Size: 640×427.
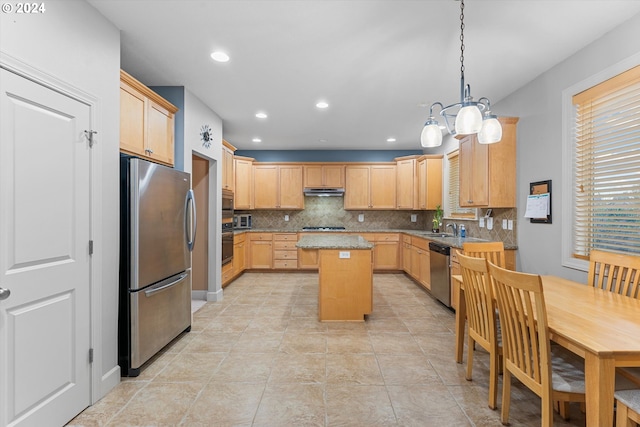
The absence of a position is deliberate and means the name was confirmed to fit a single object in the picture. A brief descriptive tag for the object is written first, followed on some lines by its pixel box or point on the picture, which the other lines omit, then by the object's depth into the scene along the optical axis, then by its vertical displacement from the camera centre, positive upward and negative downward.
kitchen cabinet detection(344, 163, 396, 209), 6.76 +0.60
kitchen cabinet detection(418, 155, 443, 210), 6.11 +0.64
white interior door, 1.57 -0.24
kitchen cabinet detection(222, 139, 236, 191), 5.00 +0.78
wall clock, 4.00 +1.04
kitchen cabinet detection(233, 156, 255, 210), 6.45 +0.64
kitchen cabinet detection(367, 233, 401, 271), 6.43 -0.83
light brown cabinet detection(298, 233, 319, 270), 6.52 -1.02
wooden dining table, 1.26 -0.56
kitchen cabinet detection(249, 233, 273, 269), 6.46 -0.82
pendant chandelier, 1.96 +0.62
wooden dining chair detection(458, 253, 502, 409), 1.98 -0.68
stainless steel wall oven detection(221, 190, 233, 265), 4.87 -0.23
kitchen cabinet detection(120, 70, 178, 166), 2.51 +0.84
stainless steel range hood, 6.71 +0.48
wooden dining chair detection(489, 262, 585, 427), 1.47 -0.77
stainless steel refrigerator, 2.39 -0.40
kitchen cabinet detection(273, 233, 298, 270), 6.48 -0.82
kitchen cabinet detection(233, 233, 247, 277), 5.73 -0.82
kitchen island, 3.62 -0.85
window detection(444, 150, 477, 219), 5.30 +0.41
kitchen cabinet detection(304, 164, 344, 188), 6.79 +0.80
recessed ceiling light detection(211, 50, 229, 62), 2.76 +1.45
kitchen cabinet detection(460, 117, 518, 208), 3.60 +0.52
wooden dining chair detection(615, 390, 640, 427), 1.29 -0.84
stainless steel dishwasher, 4.03 -0.82
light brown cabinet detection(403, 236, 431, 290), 4.87 -0.83
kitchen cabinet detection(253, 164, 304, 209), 6.76 +0.59
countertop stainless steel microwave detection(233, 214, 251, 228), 6.61 -0.19
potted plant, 6.04 -0.14
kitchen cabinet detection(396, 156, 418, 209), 6.56 +0.65
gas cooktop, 6.72 -0.35
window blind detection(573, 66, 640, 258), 2.29 +0.39
